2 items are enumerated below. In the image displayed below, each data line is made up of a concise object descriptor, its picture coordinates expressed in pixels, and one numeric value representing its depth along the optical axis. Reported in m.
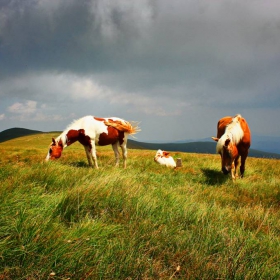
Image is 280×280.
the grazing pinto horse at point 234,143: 8.53
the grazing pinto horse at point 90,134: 9.51
